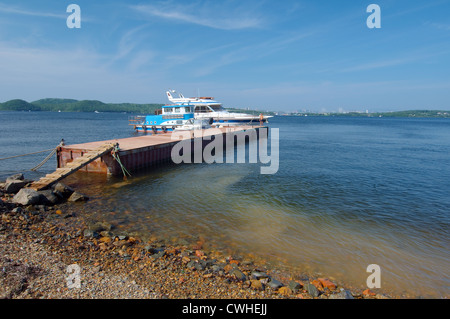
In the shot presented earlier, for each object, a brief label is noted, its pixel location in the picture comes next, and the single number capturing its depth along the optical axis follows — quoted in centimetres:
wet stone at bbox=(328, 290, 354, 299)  625
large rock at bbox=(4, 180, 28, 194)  1255
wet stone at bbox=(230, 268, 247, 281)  678
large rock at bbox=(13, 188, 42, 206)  1089
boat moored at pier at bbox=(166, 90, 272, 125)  5062
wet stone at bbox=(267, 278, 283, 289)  652
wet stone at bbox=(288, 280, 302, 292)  651
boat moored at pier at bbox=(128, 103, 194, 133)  4234
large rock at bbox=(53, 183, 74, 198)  1291
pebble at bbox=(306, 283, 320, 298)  636
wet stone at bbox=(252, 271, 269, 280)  701
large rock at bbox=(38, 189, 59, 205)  1161
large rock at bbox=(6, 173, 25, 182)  1394
